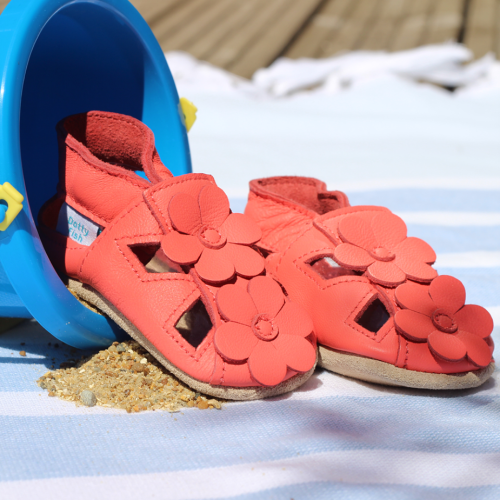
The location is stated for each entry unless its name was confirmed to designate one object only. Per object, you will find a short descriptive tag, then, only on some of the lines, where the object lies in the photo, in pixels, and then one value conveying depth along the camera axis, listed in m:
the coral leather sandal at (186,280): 0.69
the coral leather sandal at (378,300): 0.70
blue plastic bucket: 0.68
